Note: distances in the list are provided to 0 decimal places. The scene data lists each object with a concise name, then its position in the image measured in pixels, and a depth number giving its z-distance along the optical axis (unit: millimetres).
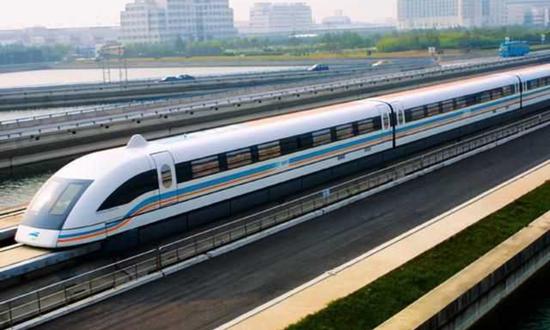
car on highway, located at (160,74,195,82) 121438
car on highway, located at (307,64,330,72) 141875
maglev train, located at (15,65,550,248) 23734
